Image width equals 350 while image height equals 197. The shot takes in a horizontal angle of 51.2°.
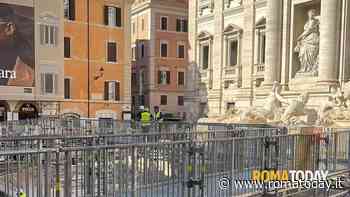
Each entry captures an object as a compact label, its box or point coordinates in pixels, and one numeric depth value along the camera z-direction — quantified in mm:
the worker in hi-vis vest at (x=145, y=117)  18634
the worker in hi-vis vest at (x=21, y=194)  4758
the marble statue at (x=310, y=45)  25125
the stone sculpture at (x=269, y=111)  21609
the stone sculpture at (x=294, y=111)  19994
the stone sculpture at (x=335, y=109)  18812
